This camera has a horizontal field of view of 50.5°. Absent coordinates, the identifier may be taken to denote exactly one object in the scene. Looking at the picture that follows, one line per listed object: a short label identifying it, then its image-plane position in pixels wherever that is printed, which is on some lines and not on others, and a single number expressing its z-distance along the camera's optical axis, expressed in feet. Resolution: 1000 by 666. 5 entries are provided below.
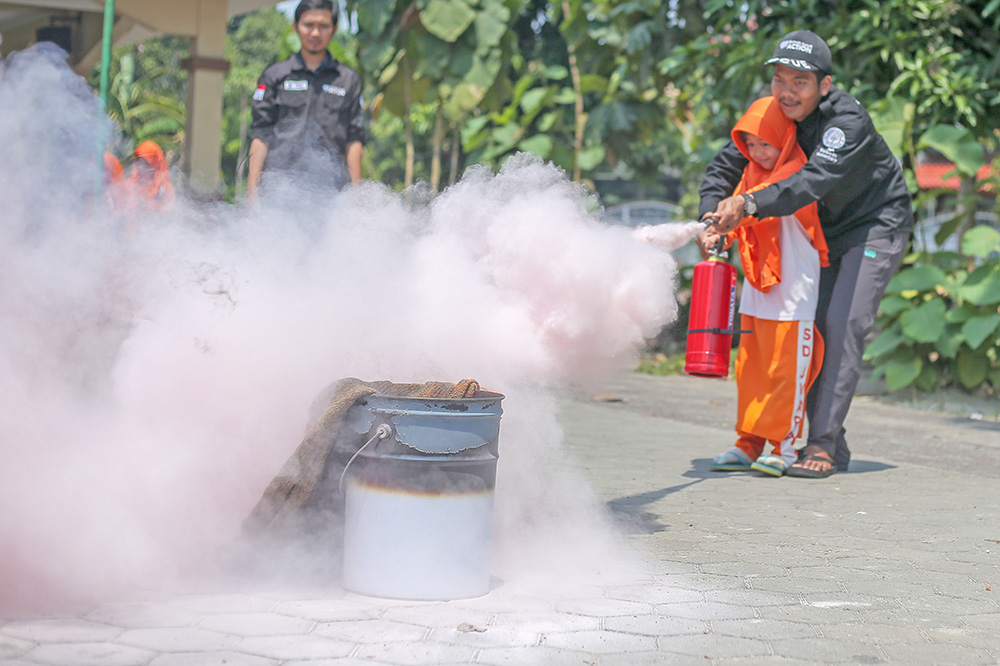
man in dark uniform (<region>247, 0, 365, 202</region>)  19.40
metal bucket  10.33
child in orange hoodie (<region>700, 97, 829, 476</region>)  17.67
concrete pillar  32.71
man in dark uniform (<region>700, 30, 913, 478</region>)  17.34
